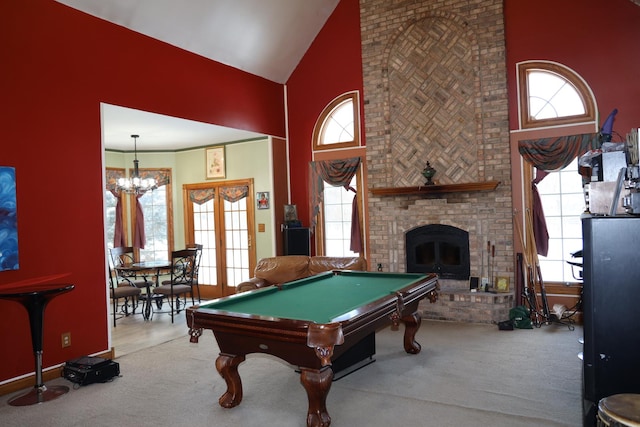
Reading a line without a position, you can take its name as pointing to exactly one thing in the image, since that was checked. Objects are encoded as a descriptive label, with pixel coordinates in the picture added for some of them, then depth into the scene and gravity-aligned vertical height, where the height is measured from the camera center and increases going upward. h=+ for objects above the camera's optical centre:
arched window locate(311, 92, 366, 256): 7.56 +0.42
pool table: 2.96 -0.71
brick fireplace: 6.45 +1.18
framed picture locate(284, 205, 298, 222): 7.81 +0.04
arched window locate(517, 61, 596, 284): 6.19 +0.51
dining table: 7.12 -0.72
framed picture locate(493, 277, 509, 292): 6.38 -1.03
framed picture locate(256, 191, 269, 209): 8.08 +0.30
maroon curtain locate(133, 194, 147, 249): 8.85 -0.15
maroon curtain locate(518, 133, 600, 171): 5.97 +0.72
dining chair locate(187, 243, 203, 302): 7.84 -0.70
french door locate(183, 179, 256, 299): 8.43 -0.23
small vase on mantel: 6.68 +0.52
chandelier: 7.55 +0.60
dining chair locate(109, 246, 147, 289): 7.42 -0.67
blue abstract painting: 4.34 +0.05
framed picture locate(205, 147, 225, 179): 8.64 +1.01
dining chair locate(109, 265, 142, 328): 6.97 -1.05
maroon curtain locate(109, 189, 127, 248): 8.71 -0.09
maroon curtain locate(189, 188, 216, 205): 8.82 +0.44
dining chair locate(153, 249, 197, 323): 7.10 -0.91
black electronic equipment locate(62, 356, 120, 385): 4.45 -1.39
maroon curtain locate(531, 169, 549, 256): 6.30 -0.20
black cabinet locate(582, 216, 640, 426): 2.86 -0.62
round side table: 4.05 -0.85
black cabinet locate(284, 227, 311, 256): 7.66 -0.40
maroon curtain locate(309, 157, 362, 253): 7.48 +0.57
